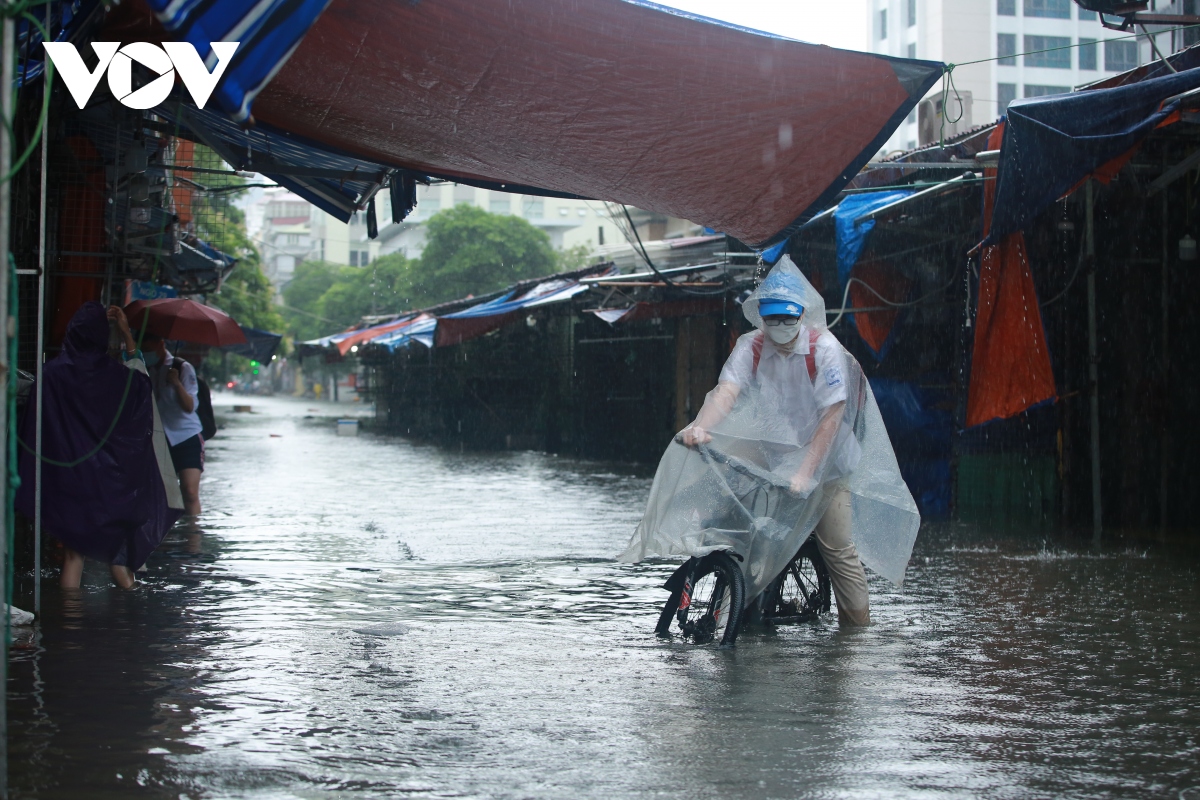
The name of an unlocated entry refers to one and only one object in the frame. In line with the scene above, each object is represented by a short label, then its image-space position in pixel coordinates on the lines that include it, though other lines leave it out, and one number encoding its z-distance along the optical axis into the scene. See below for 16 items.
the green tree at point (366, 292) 58.84
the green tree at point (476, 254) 51.81
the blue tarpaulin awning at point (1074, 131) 7.53
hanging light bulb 10.23
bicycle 5.75
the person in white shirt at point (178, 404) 10.19
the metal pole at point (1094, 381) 9.74
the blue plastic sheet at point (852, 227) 10.75
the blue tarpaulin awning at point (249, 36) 4.39
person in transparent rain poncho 5.88
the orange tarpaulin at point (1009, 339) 9.38
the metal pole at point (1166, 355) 10.32
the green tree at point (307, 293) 80.50
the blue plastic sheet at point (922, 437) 11.54
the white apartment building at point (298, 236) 104.94
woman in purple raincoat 6.53
